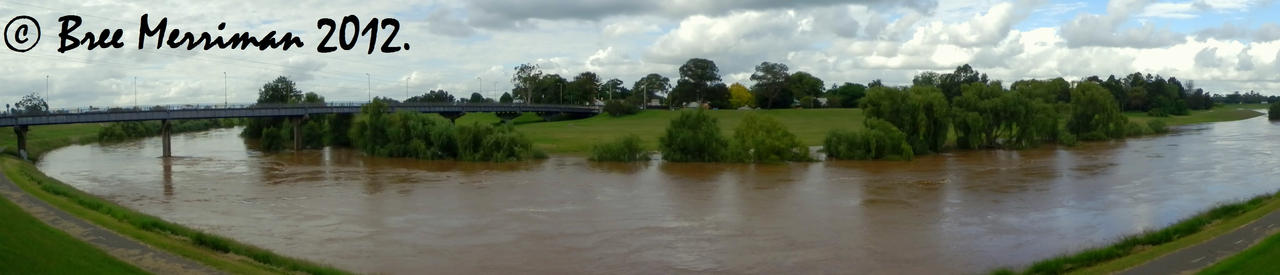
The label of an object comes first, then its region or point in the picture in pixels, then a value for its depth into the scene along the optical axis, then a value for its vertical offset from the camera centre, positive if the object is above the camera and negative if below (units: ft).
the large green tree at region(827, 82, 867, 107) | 453.58 +6.30
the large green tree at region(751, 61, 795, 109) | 438.81 +11.51
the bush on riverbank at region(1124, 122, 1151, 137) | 276.35 -6.94
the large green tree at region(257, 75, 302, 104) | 414.62 +9.07
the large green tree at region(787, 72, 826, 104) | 457.47 +11.86
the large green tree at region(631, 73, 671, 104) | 539.29 +14.14
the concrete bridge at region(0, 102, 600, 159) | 201.77 -0.24
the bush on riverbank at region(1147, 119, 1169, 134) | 293.02 -6.35
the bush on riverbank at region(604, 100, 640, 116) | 410.93 +0.86
